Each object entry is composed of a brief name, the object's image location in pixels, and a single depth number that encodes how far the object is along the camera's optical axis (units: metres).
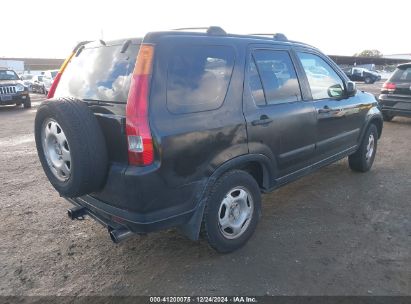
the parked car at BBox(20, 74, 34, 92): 29.34
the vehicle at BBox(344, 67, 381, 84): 35.00
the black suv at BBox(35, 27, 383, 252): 2.63
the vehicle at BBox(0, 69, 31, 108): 14.34
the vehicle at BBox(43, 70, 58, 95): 23.17
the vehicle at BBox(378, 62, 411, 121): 9.20
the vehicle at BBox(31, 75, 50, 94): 26.21
